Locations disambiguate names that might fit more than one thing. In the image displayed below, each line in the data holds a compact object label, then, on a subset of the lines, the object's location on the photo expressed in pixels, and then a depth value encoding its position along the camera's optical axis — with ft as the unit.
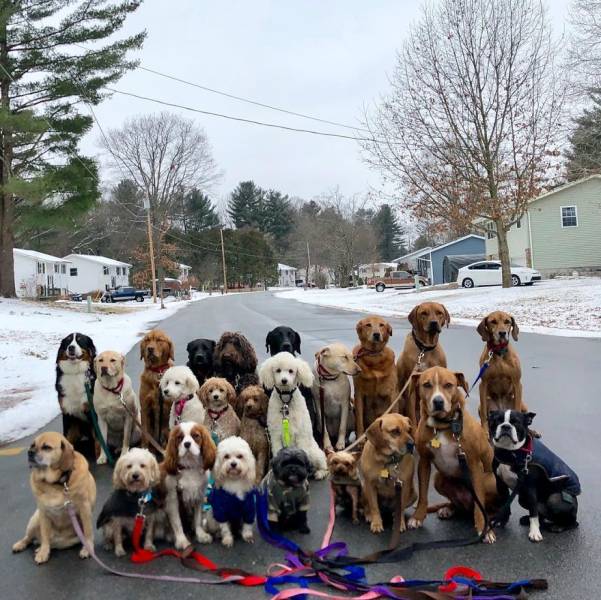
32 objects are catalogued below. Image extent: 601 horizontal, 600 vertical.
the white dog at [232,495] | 13.25
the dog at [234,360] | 20.53
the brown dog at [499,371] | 19.12
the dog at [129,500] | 12.75
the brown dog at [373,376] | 19.19
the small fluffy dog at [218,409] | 17.09
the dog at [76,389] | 19.30
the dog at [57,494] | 12.35
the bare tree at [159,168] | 202.08
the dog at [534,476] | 12.62
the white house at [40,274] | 184.44
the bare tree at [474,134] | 92.58
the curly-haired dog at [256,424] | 16.49
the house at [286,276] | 374.43
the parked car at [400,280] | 185.16
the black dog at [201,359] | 21.25
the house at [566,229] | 128.57
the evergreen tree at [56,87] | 91.81
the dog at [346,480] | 14.07
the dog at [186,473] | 13.15
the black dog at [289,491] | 13.53
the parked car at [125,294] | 203.82
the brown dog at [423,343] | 20.58
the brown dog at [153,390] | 19.34
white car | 127.75
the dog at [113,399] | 18.92
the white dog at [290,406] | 16.55
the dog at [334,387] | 18.97
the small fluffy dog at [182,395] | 17.30
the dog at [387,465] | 13.37
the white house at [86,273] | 253.24
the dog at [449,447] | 13.17
